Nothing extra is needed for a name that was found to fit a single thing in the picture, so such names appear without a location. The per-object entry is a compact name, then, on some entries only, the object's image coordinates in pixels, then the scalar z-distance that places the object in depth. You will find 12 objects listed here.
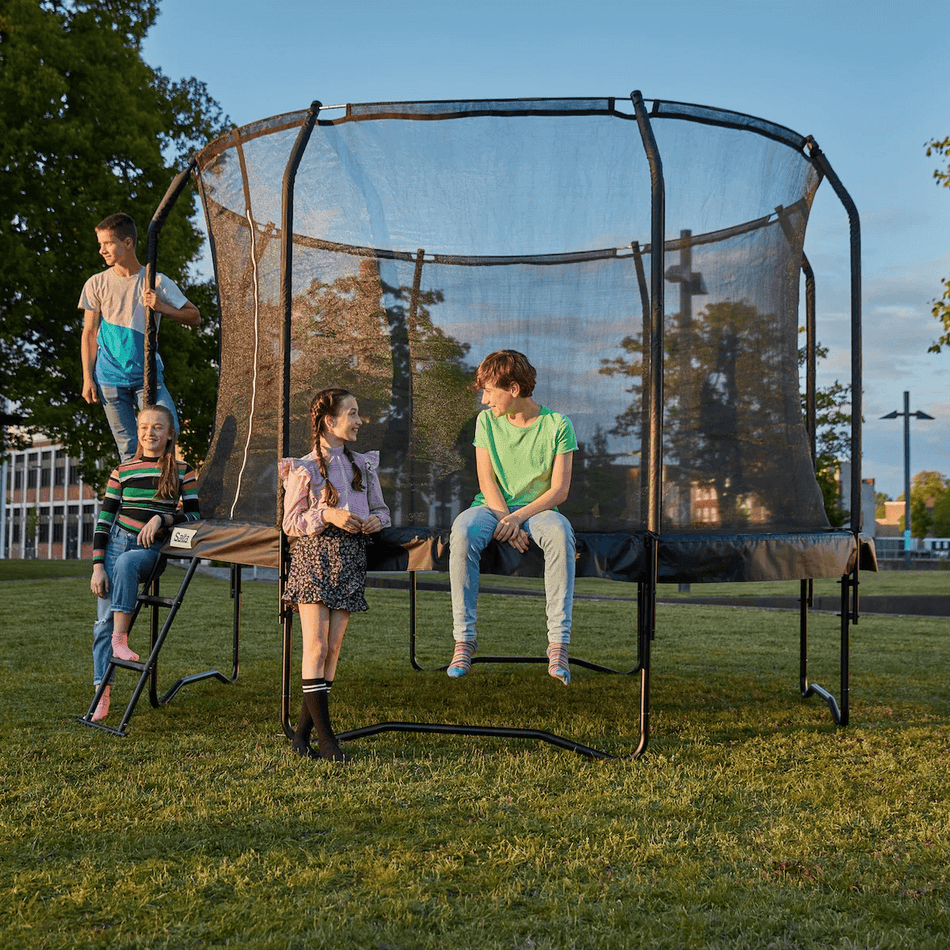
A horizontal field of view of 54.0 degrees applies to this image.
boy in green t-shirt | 3.39
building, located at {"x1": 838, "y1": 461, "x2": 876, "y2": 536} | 37.69
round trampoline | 3.78
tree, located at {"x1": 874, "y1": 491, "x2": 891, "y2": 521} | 96.88
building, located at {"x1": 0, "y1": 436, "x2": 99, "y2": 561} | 52.06
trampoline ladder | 3.82
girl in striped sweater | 4.09
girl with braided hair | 3.48
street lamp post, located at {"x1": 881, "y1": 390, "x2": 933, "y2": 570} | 26.42
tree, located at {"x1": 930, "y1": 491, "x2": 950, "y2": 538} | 59.59
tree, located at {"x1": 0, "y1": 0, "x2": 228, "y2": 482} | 13.37
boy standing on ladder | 4.70
